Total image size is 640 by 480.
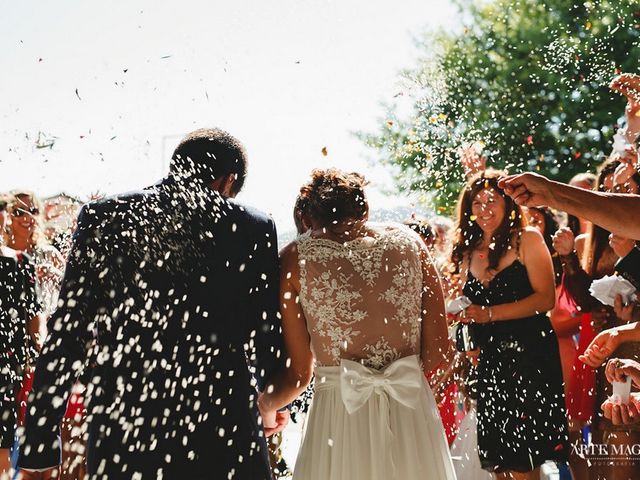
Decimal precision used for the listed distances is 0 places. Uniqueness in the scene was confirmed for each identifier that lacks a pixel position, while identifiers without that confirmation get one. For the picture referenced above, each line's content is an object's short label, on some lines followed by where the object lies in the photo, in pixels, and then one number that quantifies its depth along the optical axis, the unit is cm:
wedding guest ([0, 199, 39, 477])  445
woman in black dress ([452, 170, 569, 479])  409
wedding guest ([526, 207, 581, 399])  511
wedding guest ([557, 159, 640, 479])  416
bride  305
